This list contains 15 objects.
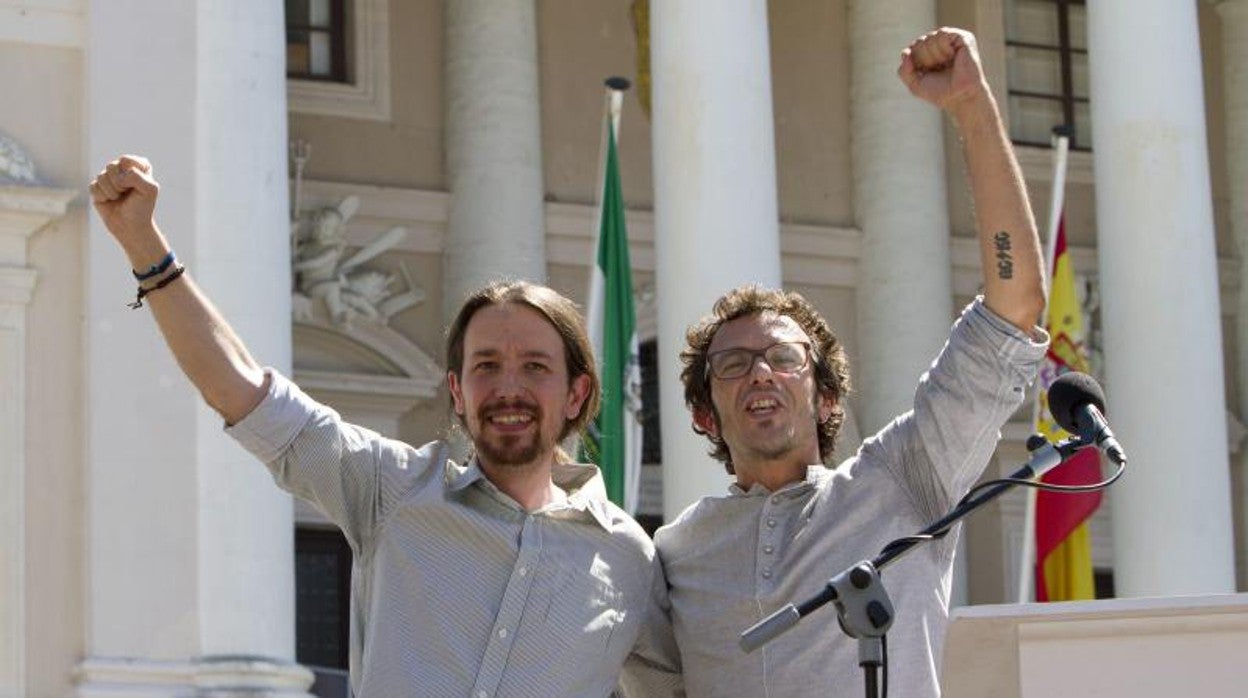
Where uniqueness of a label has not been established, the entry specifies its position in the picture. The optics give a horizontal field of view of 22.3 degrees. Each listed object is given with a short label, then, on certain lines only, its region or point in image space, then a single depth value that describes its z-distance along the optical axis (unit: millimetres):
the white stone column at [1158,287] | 16688
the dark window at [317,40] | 18234
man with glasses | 4926
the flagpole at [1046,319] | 17109
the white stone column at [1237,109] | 20625
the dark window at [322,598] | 17188
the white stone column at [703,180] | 15625
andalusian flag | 15586
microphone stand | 4406
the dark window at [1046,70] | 20453
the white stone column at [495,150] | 17766
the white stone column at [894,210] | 19047
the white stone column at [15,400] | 13242
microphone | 4781
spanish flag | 17172
